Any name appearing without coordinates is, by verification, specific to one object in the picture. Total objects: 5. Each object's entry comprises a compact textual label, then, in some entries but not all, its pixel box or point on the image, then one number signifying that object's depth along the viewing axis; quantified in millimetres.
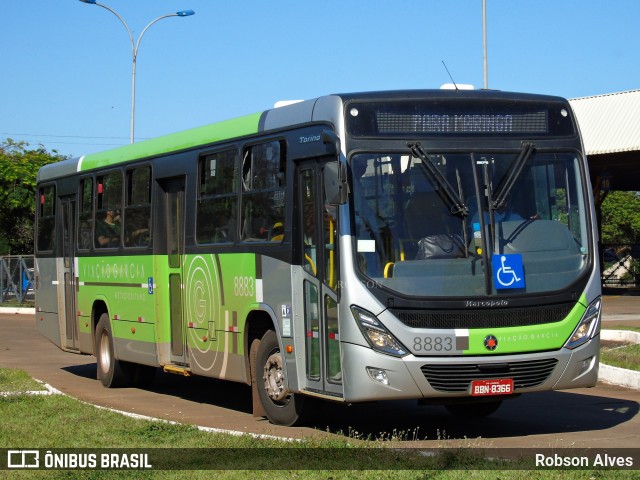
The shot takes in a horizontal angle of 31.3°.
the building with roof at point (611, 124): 33281
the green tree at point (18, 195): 46719
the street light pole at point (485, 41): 29156
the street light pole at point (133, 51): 33531
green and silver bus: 10094
